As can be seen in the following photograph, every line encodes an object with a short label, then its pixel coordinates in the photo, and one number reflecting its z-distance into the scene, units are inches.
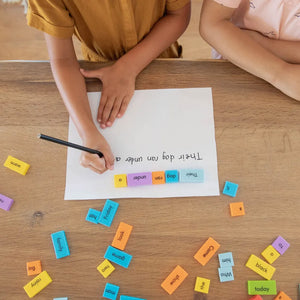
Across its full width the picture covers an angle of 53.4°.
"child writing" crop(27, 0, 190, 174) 23.5
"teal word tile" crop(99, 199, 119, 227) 21.8
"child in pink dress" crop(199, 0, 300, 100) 23.8
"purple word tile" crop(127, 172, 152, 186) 22.6
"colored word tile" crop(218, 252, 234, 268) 20.8
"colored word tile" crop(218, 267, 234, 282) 20.6
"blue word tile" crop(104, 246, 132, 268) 21.0
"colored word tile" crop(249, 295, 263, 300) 20.1
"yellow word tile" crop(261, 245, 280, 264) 20.8
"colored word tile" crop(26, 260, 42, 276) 21.0
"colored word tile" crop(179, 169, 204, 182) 22.5
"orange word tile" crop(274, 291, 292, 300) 20.3
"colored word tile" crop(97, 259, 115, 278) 20.9
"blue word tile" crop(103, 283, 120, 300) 20.6
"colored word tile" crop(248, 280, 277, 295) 20.4
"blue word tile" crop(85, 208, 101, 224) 21.9
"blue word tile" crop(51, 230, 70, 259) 21.3
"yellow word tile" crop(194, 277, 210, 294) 20.5
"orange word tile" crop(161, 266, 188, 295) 20.6
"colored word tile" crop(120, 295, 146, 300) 20.5
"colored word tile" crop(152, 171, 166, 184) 22.6
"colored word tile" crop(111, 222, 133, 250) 21.4
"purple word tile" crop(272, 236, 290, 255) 20.9
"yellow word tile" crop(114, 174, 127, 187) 22.6
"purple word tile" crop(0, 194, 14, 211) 22.3
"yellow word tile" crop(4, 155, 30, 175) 23.0
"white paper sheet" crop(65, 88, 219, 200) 22.5
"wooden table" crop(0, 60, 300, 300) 20.8
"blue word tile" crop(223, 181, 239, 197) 22.0
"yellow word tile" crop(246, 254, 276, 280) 20.6
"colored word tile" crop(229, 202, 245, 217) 21.7
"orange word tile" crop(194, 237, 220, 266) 20.9
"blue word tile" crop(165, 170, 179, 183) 22.6
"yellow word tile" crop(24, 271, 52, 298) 20.7
